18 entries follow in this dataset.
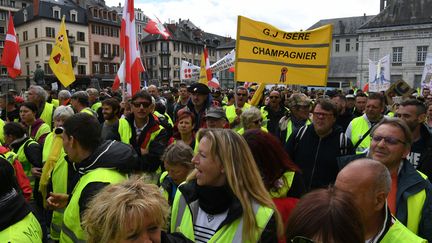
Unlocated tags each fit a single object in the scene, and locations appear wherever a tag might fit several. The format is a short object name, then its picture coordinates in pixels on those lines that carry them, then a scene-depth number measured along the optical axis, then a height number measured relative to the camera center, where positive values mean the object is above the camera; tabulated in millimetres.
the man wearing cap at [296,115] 6090 -467
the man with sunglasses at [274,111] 7352 -483
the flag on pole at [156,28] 13742 +2165
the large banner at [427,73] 14617 +571
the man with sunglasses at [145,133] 4766 -624
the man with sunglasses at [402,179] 2615 -689
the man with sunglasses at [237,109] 6669 -470
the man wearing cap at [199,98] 6480 -206
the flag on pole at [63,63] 10102 +628
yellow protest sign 6289 +589
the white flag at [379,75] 14086 +470
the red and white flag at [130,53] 6866 +624
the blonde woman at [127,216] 1744 -622
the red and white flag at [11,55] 10238 +843
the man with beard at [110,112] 5715 -405
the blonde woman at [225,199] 2262 -719
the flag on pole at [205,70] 14953 +660
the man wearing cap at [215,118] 4988 -428
